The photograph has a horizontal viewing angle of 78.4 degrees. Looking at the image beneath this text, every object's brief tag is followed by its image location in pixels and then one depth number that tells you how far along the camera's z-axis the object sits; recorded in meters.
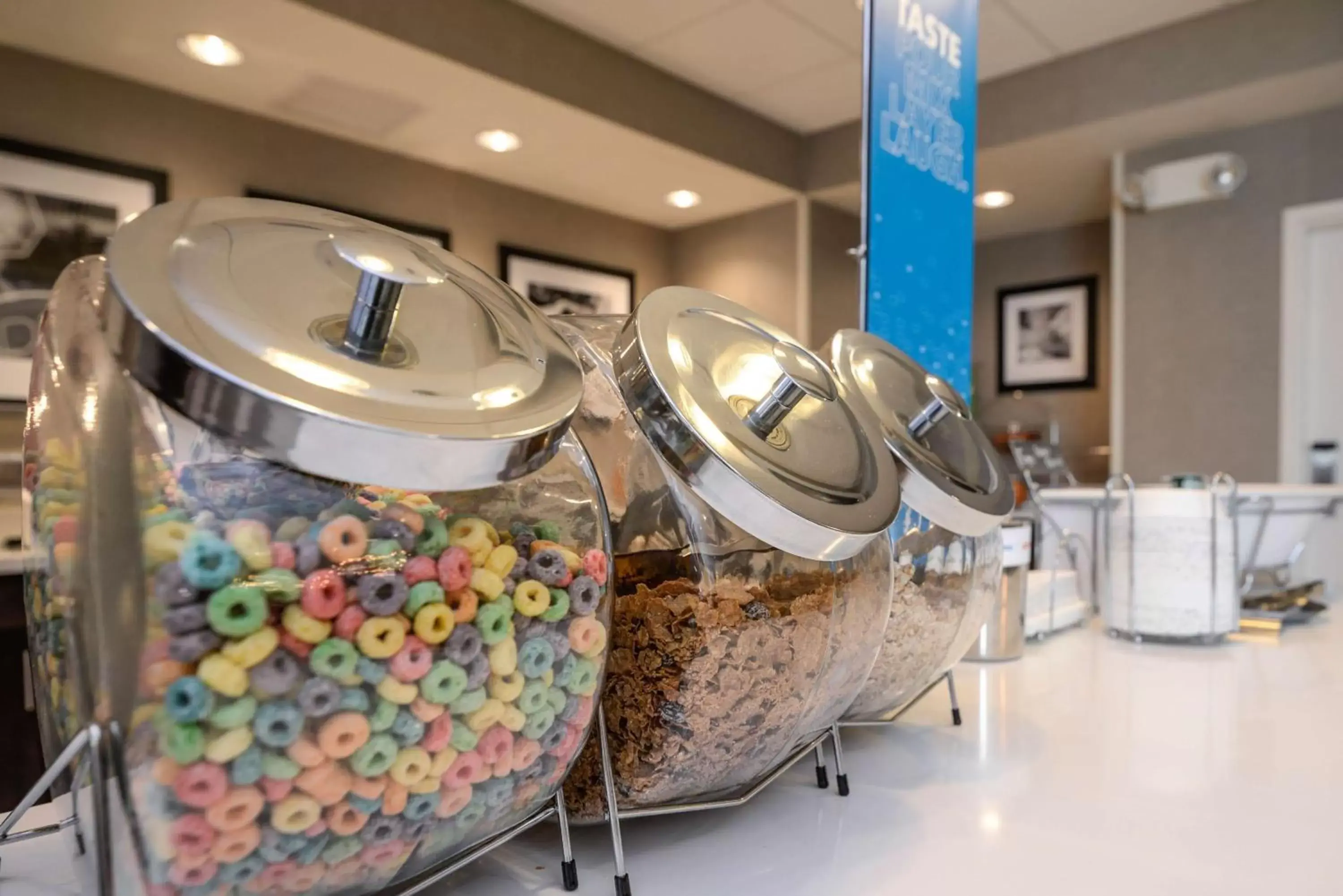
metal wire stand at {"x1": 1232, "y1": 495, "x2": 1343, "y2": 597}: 1.50
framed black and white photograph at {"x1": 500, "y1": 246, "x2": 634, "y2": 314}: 3.63
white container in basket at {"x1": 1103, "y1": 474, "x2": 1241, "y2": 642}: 1.14
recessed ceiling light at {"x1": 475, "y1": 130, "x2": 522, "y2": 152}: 3.06
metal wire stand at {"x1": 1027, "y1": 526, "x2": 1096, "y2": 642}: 1.44
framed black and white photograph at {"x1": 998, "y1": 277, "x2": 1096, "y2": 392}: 4.14
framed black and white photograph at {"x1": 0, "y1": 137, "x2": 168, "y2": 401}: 2.29
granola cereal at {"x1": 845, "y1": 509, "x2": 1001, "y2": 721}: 0.64
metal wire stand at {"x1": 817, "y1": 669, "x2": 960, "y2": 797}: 0.56
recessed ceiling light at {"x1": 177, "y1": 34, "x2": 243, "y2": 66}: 2.32
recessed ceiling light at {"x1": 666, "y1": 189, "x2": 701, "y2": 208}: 3.78
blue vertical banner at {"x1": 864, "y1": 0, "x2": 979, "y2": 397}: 0.99
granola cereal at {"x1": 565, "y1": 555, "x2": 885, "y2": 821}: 0.42
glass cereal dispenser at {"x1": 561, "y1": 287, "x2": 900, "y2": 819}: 0.42
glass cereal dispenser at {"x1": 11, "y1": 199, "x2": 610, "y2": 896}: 0.27
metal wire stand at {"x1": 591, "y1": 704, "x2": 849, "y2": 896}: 0.40
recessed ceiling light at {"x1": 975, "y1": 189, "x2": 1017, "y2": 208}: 3.71
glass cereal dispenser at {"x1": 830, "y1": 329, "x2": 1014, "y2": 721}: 0.61
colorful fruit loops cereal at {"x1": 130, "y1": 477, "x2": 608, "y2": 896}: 0.27
